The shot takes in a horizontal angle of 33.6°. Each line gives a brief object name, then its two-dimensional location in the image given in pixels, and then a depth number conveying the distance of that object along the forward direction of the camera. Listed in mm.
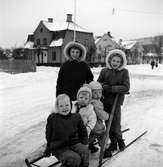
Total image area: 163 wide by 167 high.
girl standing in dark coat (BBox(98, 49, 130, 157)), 3904
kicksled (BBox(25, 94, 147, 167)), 3131
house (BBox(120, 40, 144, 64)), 59844
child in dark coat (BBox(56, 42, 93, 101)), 4090
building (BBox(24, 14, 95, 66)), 36688
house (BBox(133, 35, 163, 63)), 62703
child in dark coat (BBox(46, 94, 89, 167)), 2959
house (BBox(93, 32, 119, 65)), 45938
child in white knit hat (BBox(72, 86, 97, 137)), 3473
